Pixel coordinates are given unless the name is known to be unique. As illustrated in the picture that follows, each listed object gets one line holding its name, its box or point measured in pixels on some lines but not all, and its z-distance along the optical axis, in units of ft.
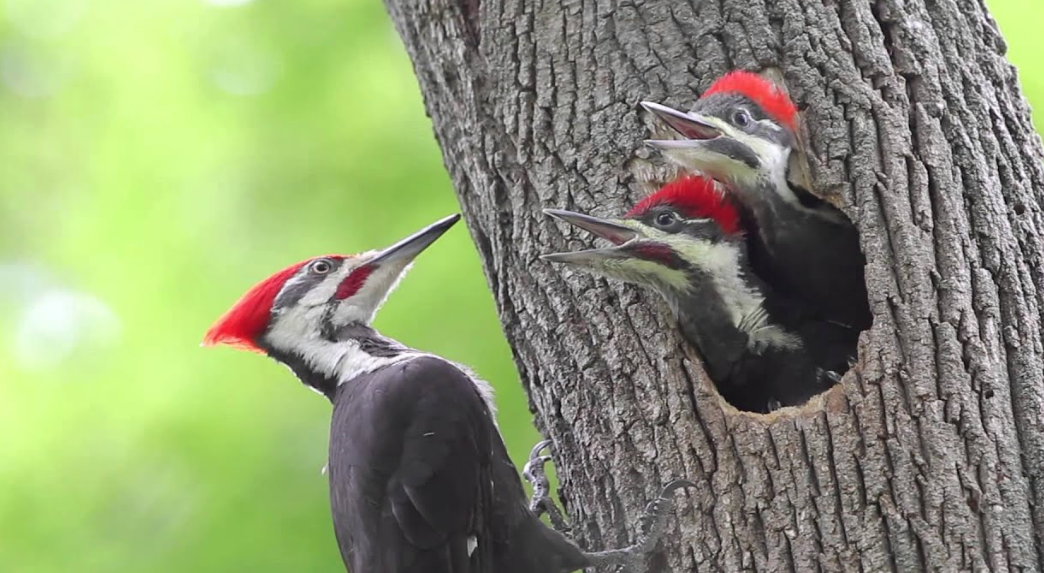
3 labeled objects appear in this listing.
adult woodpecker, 22.34
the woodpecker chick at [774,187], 19.56
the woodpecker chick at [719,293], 19.60
